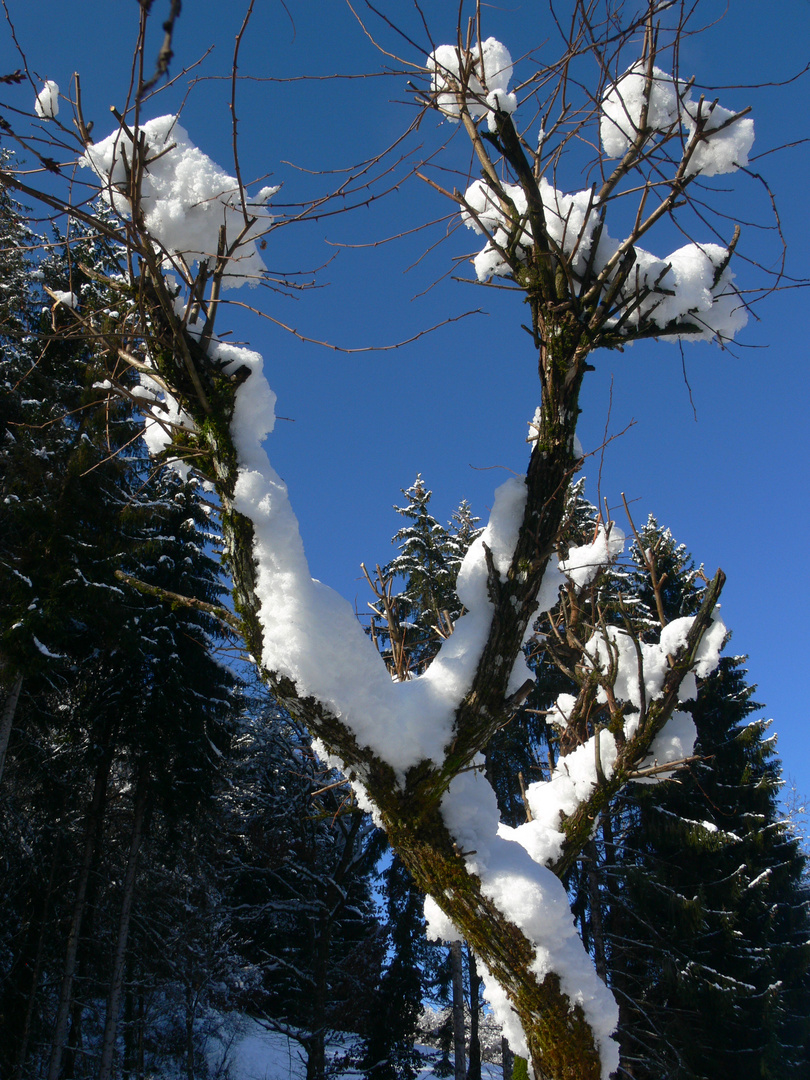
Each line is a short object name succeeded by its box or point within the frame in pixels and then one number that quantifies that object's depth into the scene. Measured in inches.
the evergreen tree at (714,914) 413.7
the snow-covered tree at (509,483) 91.3
